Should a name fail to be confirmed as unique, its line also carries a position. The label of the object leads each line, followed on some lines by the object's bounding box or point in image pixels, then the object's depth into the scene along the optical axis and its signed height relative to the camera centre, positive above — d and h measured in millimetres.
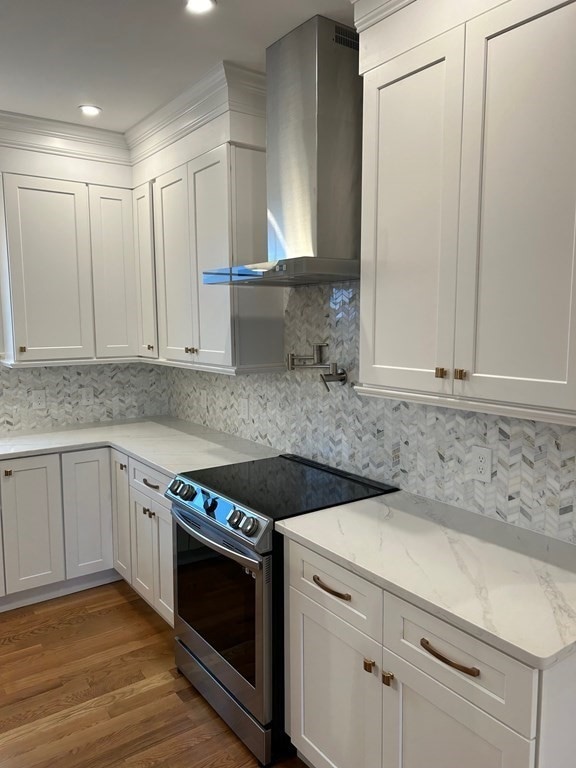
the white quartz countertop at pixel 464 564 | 1224 -669
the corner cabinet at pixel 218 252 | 2613 +360
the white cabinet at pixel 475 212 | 1327 +307
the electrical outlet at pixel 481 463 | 1878 -479
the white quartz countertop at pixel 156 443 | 2795 -682
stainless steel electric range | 1918 -962
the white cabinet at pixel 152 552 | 2701 -1179
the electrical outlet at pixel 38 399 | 3609 -487
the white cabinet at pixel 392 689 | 1214 -948
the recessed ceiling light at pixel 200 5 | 1907 +1110
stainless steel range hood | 2094 +692
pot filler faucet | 2438 -186
